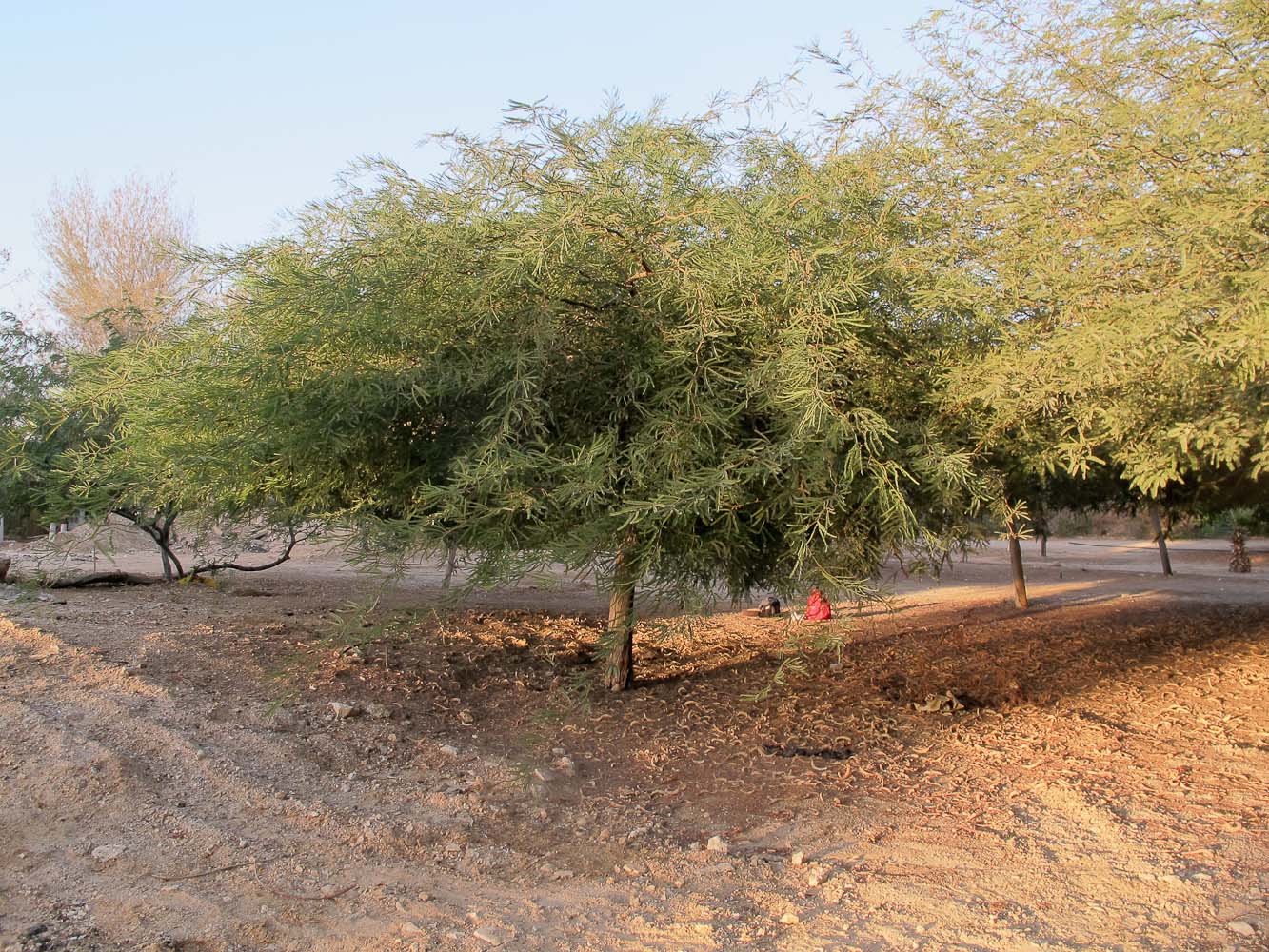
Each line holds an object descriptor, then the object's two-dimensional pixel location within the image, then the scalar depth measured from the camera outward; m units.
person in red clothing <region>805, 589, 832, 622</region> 6.41
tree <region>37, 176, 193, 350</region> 29.00
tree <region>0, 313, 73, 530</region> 7.14
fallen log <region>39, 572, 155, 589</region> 11.81
